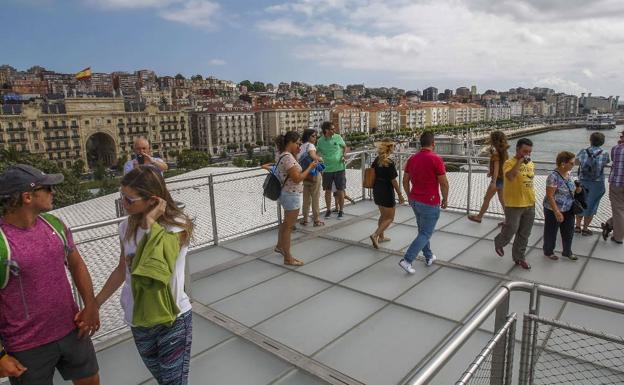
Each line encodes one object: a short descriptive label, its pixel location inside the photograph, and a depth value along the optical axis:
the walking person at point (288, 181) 4.93
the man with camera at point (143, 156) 5.36
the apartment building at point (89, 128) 92.50
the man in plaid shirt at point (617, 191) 5.55
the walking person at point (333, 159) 7.08
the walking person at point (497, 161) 6.04
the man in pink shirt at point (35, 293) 2.02
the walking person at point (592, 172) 5.66
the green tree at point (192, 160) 75.44
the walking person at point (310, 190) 6.13
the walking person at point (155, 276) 2.06
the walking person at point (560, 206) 4.88
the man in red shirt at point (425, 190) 4.71
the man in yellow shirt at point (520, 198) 4.80
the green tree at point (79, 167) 80.19
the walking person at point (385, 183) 5.46
